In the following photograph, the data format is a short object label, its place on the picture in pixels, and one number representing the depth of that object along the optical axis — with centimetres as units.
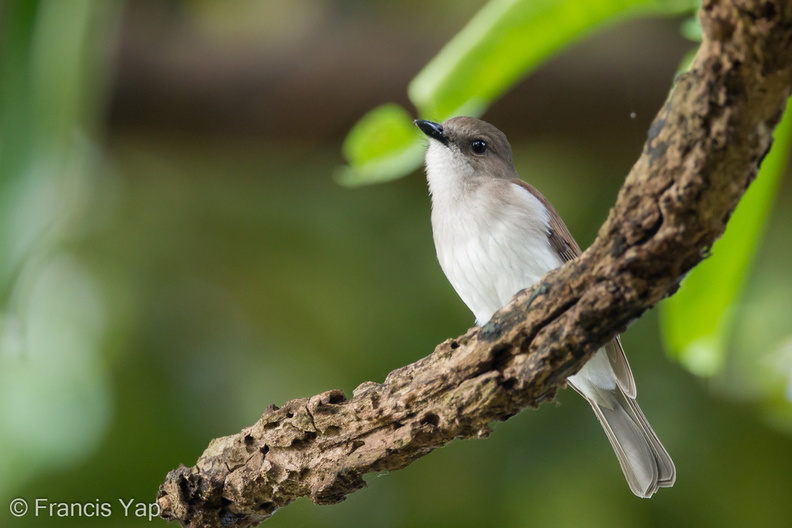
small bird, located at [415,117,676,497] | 523
